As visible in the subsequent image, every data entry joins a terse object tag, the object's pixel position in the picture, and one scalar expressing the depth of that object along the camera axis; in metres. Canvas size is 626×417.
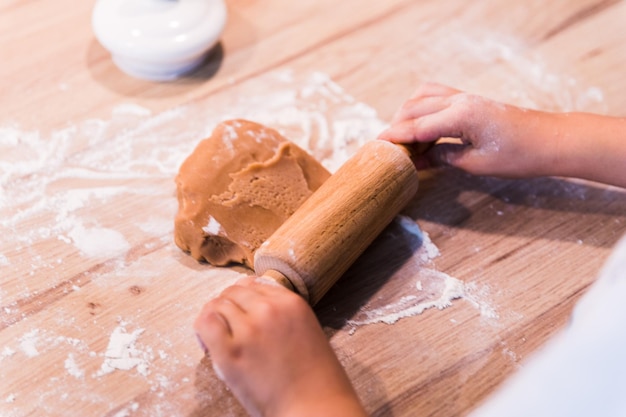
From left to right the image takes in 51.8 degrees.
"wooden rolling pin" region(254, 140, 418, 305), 0.76
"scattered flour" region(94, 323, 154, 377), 0.78
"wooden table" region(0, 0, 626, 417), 0.78
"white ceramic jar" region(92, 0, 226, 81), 1.05
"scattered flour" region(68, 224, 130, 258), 0.89
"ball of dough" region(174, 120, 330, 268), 0.85
